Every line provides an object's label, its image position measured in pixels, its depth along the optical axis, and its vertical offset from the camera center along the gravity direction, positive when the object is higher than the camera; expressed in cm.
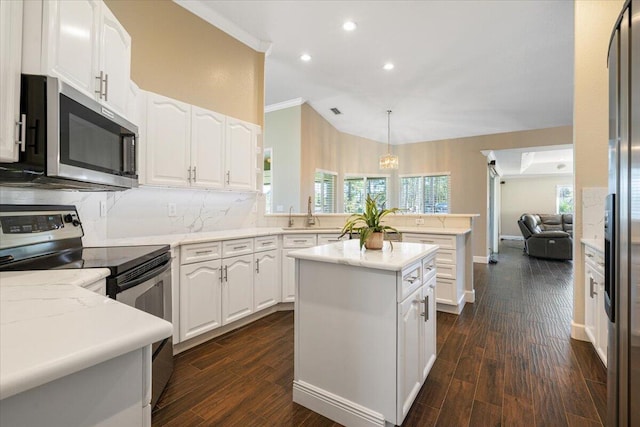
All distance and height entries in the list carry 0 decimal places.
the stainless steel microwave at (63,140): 121 +33
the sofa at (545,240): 665 -59
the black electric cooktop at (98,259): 140 -24
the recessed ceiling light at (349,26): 334 +214
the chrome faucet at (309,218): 414 -7
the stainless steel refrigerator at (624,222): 80 -2
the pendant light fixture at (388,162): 586 +102
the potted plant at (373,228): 189 -9
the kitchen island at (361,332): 152 -66
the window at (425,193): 734 +52
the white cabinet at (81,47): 126 +83
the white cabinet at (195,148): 255 +64
